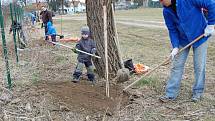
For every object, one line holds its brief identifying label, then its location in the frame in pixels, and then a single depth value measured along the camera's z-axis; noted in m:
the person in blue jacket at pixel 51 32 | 10.48
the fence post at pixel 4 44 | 4.46
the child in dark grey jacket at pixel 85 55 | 4.84
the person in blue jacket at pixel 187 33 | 3.79
